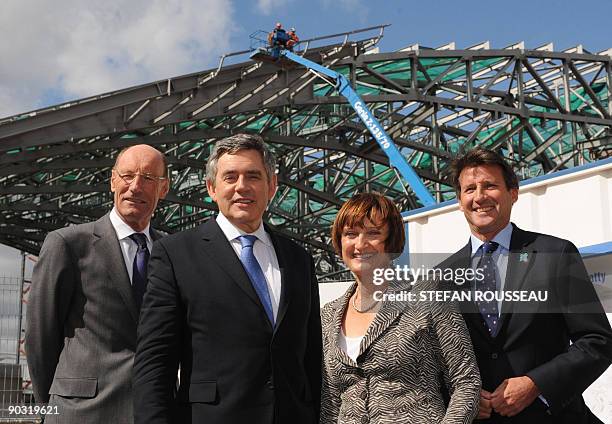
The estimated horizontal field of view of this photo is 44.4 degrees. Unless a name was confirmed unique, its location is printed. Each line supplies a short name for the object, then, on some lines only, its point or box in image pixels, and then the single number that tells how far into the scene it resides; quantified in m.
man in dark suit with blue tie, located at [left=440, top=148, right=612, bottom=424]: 3.01
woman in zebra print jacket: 2.91
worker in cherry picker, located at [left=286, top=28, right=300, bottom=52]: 18.45
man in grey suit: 3.34
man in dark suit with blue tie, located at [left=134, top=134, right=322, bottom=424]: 2.81
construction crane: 16.59
